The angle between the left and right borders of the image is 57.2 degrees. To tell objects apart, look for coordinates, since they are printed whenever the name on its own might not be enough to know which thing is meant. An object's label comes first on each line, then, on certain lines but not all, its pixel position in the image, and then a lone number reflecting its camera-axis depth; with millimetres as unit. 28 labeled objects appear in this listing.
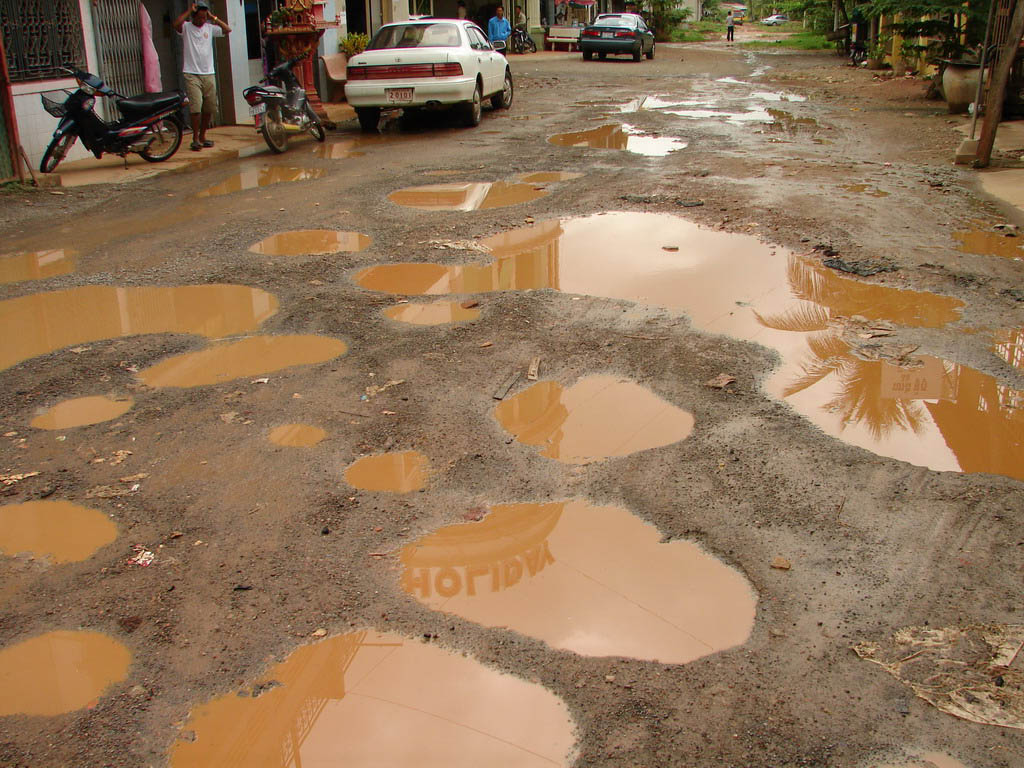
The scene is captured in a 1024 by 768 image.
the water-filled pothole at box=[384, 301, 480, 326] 6176
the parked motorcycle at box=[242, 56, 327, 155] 12680
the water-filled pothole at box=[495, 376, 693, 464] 4480
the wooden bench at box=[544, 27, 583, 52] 39406
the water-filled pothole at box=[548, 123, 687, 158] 12555
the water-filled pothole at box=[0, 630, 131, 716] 2906
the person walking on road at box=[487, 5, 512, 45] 28484
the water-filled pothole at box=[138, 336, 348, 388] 5312
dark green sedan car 32188
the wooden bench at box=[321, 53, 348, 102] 19234
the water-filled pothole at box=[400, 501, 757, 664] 3182
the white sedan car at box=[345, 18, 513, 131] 14195
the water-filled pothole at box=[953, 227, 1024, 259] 7434
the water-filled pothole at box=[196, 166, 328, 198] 10586
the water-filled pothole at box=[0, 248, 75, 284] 7332
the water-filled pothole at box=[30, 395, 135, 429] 4758
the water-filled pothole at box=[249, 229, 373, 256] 7836
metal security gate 13016
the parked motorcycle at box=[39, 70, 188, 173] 11117
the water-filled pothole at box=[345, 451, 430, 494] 4137
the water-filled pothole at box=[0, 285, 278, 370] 5980
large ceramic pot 15828
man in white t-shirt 12727
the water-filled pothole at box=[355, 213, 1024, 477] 4609
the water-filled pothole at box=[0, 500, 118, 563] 3688
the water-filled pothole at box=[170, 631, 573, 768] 2698
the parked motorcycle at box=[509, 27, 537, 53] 37156
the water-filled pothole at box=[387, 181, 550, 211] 9492
